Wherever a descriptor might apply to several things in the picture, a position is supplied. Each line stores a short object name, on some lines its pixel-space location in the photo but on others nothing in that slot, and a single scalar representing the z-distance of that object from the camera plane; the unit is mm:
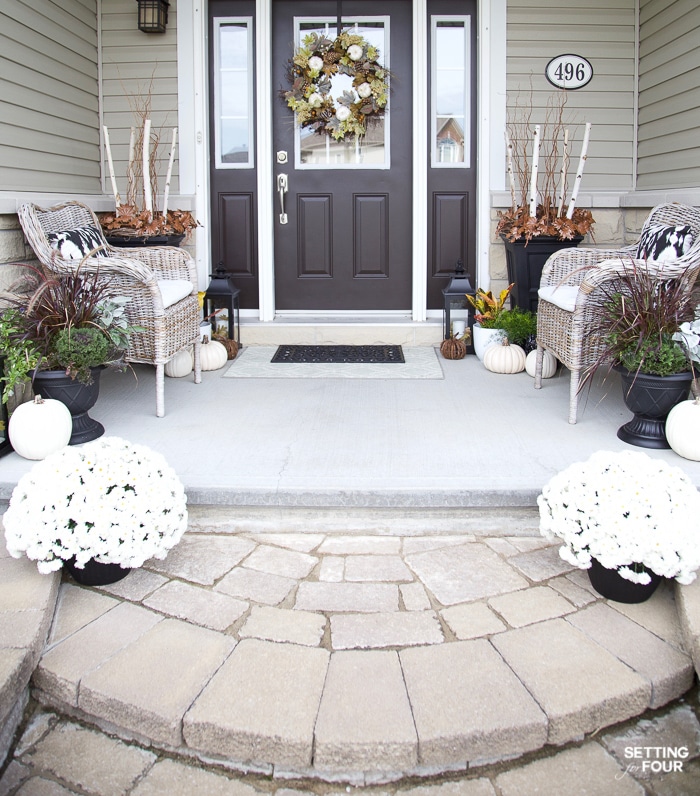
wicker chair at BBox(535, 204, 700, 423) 3021
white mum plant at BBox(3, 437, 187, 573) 1990
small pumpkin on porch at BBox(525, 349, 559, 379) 3908
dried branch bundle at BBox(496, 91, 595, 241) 4230
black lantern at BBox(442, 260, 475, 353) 4465
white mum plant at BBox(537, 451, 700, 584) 1888
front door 4734
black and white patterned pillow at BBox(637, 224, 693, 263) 3291
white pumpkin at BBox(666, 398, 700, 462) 2604
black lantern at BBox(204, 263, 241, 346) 4453
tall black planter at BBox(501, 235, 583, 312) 4250
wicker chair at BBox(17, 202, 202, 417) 3178
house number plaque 4555
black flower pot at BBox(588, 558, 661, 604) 1961
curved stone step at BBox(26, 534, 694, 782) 1535
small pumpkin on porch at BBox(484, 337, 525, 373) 4055
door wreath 4688
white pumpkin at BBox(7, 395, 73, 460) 2631
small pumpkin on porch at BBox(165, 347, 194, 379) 3984
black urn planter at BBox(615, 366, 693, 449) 2725
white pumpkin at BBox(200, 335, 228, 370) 4168
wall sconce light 4496
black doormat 4406
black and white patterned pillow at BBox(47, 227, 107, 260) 3426
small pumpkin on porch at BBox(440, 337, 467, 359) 4426
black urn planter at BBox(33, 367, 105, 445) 2801
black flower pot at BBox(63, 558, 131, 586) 2061
